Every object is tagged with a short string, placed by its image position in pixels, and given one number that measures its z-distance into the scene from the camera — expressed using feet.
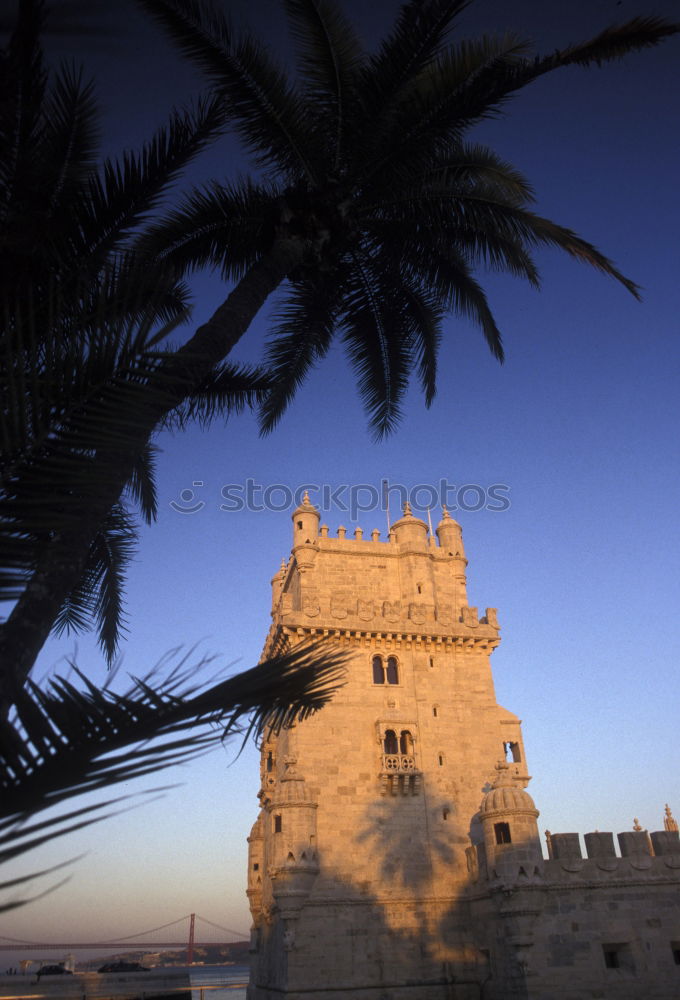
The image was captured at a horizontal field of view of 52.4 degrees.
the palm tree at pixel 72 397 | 9.20
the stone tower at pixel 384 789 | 73.51
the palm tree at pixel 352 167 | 28.91
